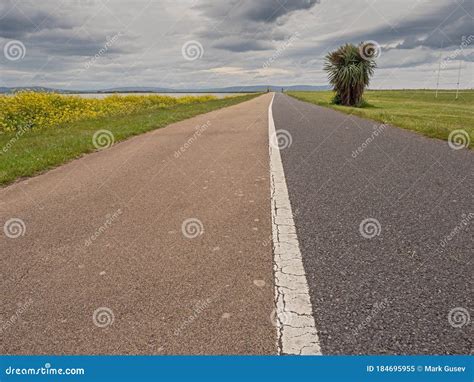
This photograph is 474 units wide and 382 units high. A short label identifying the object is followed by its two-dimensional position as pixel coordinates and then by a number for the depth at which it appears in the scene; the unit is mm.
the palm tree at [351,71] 34219
